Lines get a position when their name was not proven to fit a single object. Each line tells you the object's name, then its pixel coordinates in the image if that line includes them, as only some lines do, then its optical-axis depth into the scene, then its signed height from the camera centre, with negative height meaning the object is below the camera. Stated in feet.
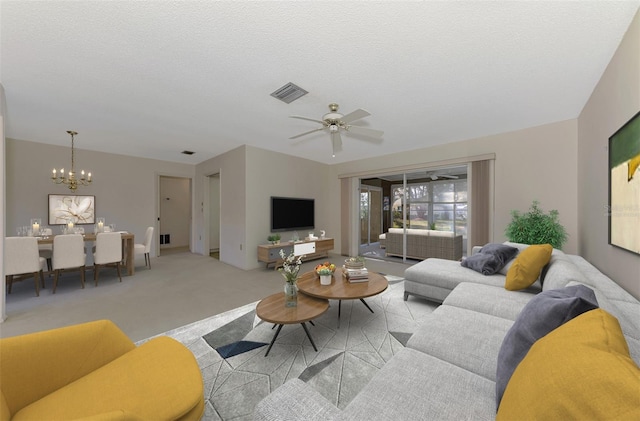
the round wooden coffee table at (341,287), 7.37 -2.68
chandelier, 14.03 +2.00
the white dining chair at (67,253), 11.26 -2.13
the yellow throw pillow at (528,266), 6.94 -1.72
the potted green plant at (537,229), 10.43 -0.92
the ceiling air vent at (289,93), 8.09 +4.20
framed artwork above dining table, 15.80 +0.04
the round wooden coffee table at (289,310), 6.08 -2.83
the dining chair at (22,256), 10.17 -2.06
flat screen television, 17.40 -0.32
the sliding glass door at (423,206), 18.74 +0.27
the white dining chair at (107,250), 12.53 -2.19
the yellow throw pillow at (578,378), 1.56 -1.29
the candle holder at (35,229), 12.57 -1.04
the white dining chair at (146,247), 15.60 -2.49
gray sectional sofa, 2.88 -2.56
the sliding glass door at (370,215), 23.21 -0.59
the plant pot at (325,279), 8.33 -2.47
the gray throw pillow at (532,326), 2.94 -1.57
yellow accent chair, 3.18 -2.62
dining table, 13.91 -2.50
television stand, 15.33 -2.92
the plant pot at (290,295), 6.86 -2.51
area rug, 5.12 -3.92
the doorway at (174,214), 25.38 -0.49
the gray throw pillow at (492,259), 8.78 -1.91
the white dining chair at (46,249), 12.95 -2.17
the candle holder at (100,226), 14.54 -1.02
